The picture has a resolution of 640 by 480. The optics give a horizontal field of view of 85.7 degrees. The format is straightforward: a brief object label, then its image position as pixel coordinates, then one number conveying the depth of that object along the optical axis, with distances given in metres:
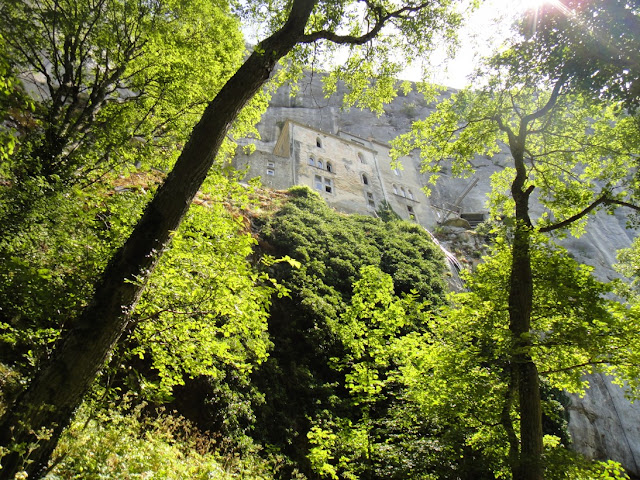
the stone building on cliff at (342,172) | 28.30
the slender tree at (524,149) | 6.75
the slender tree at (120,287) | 2.96
